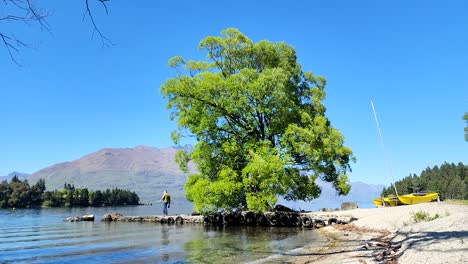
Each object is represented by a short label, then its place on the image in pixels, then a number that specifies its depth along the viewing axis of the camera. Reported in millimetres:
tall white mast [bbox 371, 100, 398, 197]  44828
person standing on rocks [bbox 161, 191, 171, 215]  41688
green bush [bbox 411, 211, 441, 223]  19984
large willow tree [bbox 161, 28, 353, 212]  30203
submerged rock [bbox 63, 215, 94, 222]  46394
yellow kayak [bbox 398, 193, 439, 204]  36938
